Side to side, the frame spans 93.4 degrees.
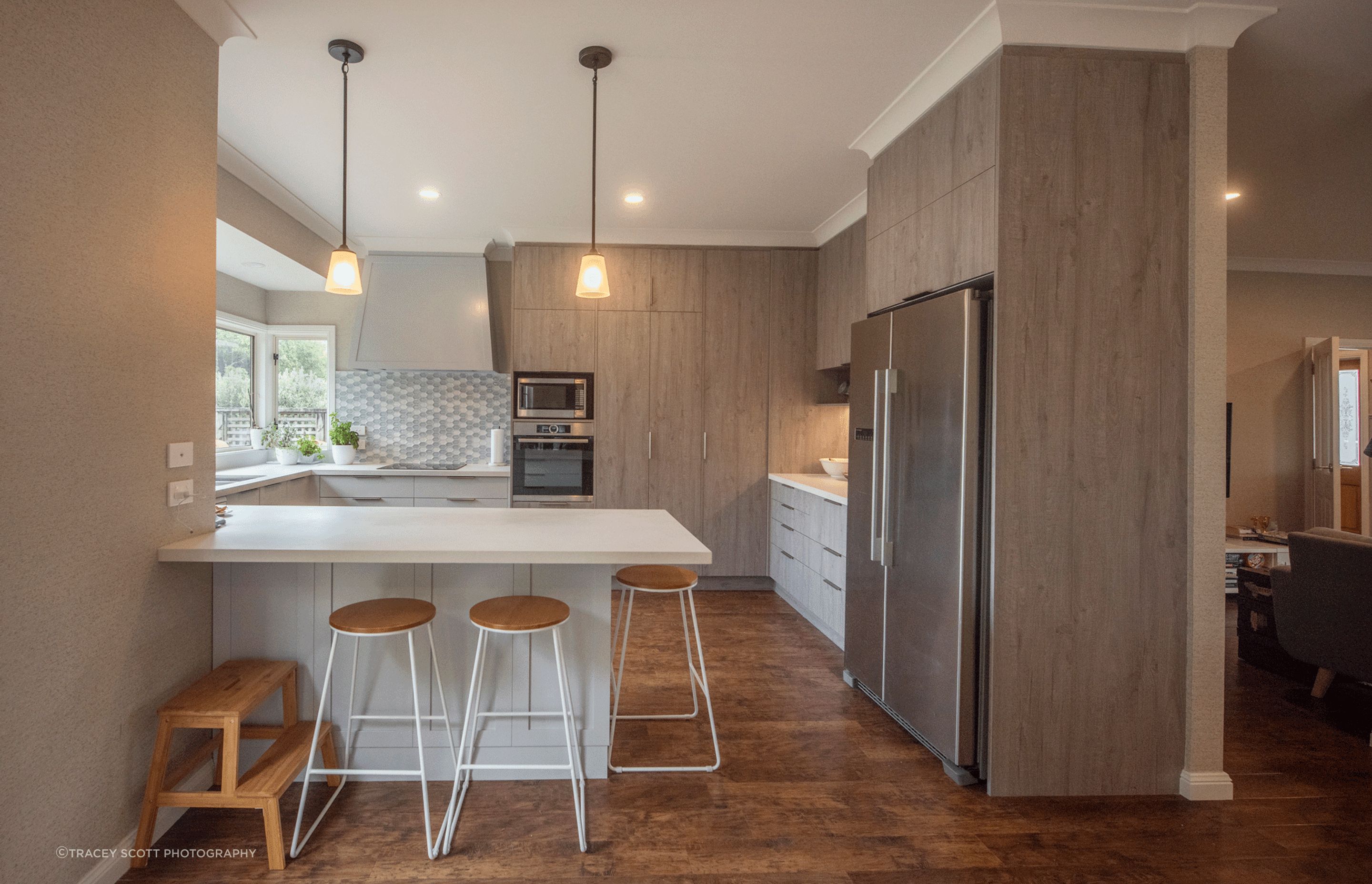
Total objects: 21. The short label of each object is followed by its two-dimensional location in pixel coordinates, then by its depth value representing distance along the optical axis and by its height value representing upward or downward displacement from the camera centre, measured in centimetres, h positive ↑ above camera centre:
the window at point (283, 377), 474 +46
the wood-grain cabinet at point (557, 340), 456 +72
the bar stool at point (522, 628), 186 -54
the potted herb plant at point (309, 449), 474 -8
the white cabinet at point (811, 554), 352 -68
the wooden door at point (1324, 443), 487 +4
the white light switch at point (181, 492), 192 -17
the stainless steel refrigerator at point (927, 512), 216 -25
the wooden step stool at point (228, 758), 171 -92
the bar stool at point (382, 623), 181 -53
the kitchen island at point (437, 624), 212 -62
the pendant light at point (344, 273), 245 +63
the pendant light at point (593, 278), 259 +66
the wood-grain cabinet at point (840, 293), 394 +97
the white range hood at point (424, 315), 469 +91
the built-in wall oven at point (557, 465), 455 -17
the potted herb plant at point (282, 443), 461 -4
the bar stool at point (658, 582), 232 -51
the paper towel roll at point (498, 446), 484 -5
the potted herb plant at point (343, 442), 477 -3
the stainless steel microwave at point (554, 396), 451 +31
